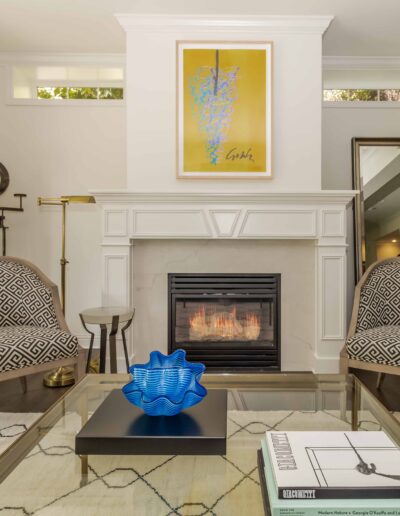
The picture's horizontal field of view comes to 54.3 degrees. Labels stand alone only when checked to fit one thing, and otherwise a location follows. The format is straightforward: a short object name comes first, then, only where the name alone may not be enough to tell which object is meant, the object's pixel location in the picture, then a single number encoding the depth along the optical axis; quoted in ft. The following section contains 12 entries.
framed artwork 9.46
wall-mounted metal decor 11.31
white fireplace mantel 9.28
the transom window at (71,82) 11.58
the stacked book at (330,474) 2.26
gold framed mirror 11.28
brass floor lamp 8.21
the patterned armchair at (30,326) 6.06
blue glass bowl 3.57
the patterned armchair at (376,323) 6.23
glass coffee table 2.77
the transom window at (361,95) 11.71
